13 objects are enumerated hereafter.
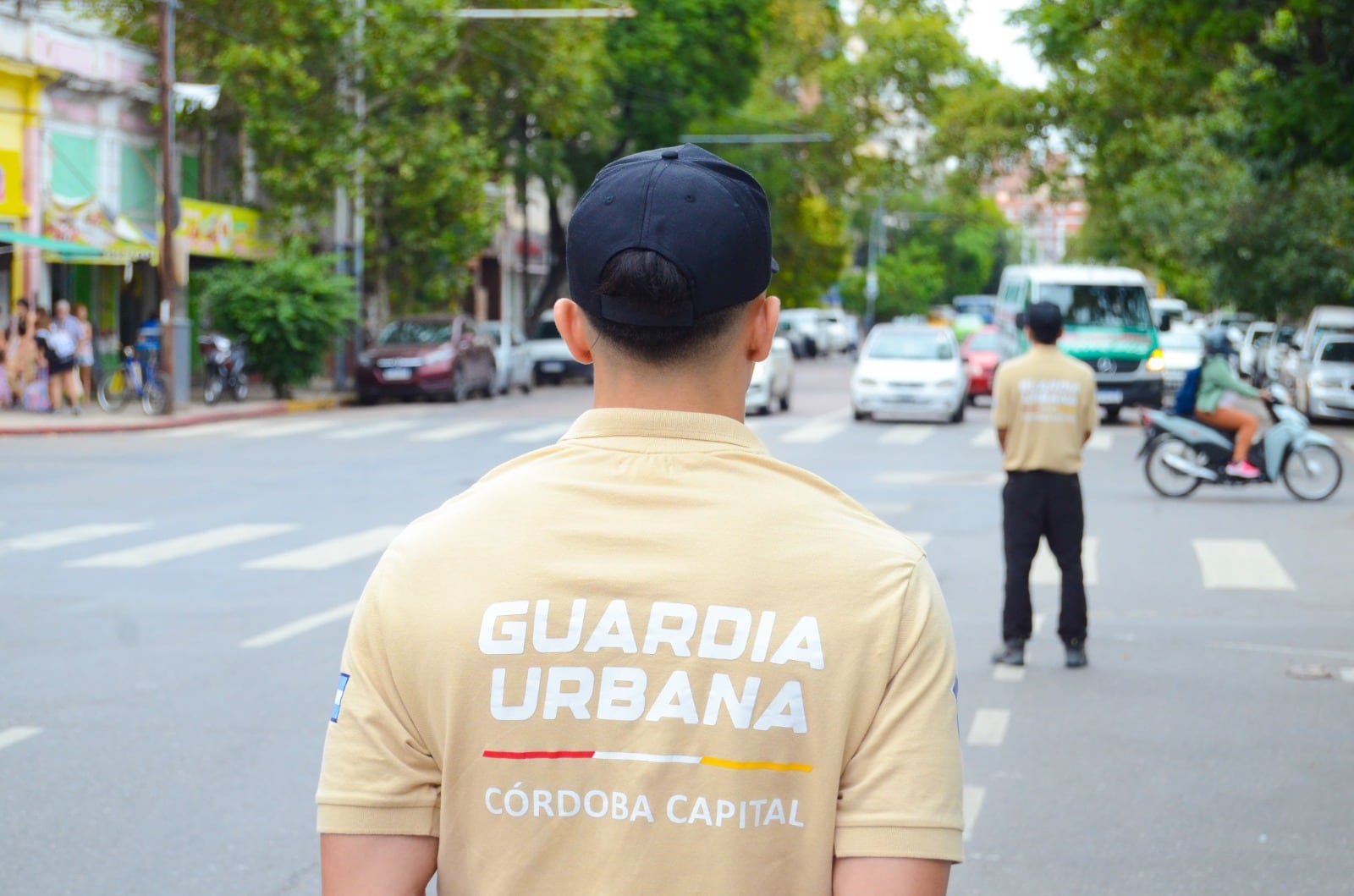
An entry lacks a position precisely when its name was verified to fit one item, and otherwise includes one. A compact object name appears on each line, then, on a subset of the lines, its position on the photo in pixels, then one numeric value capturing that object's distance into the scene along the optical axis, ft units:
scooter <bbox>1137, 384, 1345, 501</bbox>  56.70
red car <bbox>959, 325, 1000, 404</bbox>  110.83
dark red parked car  106.73
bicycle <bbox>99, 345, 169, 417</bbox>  90.43
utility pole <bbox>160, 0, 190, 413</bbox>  88.84
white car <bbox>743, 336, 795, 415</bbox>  96.89
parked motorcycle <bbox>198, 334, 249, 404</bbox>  100.22
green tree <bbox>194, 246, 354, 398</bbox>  103.45
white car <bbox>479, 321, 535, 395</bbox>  118.62
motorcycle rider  56.39
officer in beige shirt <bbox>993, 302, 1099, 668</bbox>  28.68
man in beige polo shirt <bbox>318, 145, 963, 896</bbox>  5.97
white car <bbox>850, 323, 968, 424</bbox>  93.15
